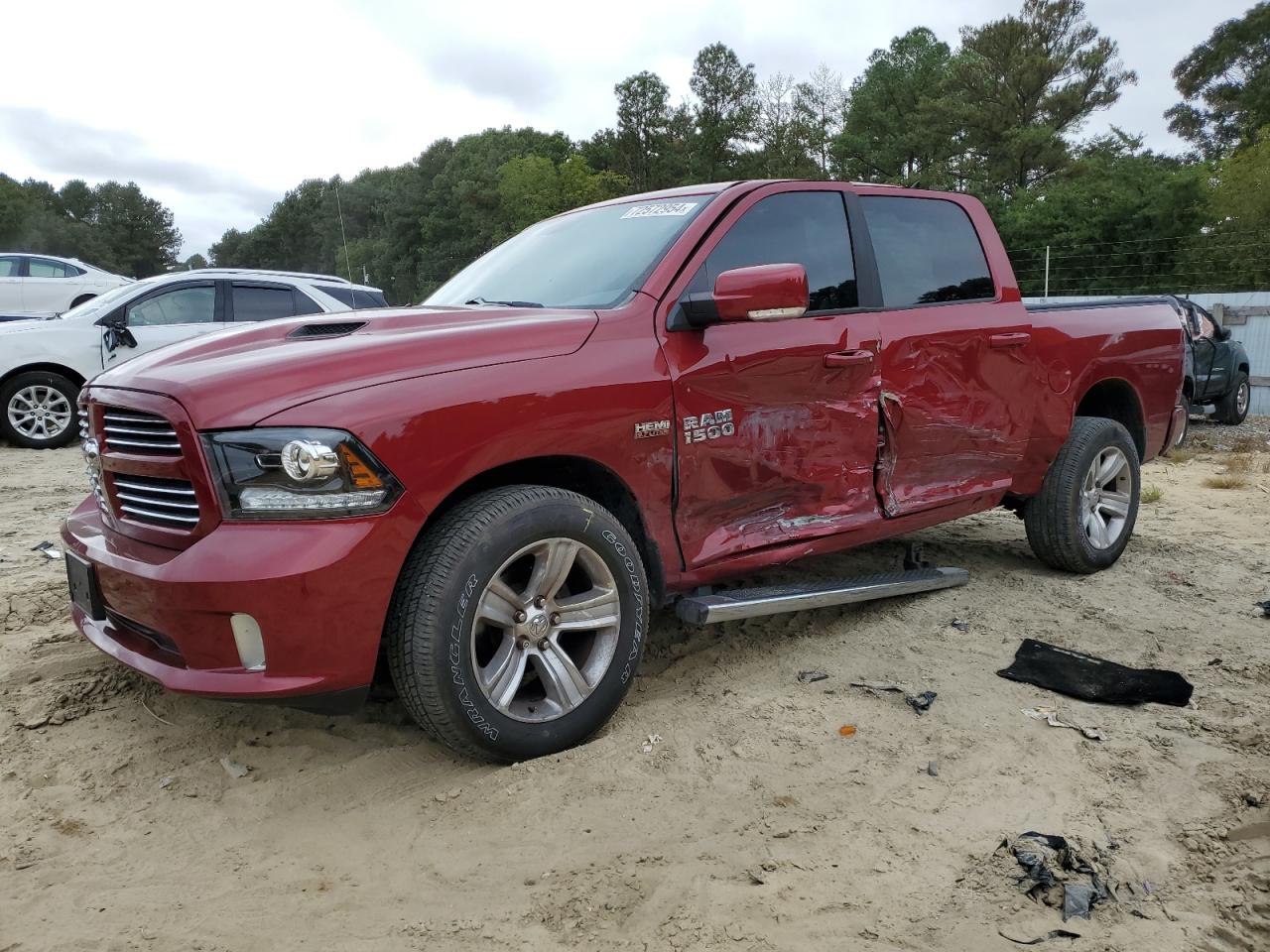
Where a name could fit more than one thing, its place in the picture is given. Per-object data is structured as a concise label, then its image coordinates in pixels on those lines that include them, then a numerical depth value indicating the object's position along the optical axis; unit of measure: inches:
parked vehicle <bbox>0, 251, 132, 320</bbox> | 571.8
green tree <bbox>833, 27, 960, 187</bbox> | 1665.8
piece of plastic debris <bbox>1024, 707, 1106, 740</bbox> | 124.6
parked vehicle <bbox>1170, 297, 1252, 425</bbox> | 456.8
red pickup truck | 101.2
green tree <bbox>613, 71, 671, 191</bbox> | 2477.9
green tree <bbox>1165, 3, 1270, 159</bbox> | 1862.7
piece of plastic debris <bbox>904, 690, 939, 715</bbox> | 132.7
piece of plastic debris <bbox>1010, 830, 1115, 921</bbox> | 88.8
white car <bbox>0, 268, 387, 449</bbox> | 359.9
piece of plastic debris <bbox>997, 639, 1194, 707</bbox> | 136.9
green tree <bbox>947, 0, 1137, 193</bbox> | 1603.1
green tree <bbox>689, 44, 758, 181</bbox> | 2300.7
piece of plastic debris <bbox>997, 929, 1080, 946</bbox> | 83.4
